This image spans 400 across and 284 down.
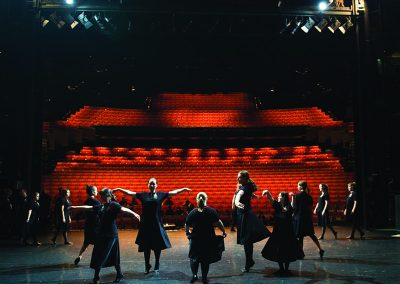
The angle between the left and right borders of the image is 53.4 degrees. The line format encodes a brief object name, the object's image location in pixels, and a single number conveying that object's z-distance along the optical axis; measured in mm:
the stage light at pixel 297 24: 13422
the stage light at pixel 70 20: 12914
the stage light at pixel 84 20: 13023
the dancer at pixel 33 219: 10156
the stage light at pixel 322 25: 13422
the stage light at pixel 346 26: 13477
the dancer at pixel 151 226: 6361
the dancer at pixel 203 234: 5652
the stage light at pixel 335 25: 13531
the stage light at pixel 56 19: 12734
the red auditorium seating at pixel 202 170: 17453
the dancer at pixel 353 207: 10297
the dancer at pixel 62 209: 9944
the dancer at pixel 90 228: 7262
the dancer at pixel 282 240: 6191
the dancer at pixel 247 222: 6430
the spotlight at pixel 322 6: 12773
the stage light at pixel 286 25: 13545
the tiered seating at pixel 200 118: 21406
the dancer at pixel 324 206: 10227
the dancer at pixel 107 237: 5684
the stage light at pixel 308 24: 13500
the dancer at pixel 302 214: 7809
